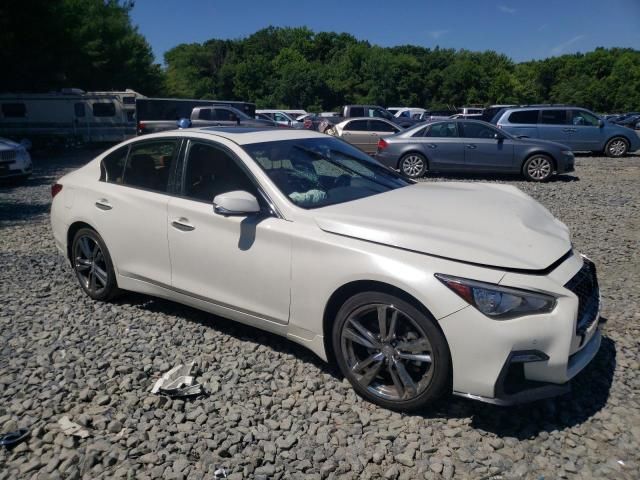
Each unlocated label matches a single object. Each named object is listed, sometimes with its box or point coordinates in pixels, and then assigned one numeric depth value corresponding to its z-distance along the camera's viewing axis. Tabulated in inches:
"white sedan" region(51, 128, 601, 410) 107.0
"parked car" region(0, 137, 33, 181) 482.3
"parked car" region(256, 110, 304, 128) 1190.7
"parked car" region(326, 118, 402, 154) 705.6
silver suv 657.0
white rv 991.6
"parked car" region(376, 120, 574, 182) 492.4
